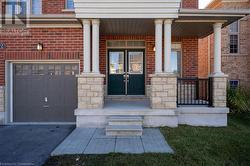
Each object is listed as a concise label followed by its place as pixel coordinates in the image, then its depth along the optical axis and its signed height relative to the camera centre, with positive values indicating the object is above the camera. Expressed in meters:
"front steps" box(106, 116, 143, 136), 3.73 -1.20
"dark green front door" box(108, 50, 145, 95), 5.95 +0.40
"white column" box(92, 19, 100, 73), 4.27 +1.14
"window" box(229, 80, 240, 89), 7.62 -0.01
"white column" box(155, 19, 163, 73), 4.28 +1.14
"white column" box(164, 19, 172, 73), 4.29 +1.17
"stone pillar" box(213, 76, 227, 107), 4.48 -0.26
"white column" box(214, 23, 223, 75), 4.61 +1.18
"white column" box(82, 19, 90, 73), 4.30 +1.14
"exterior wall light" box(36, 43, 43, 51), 4.82 +1.20
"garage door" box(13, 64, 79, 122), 4.99 -0.18
